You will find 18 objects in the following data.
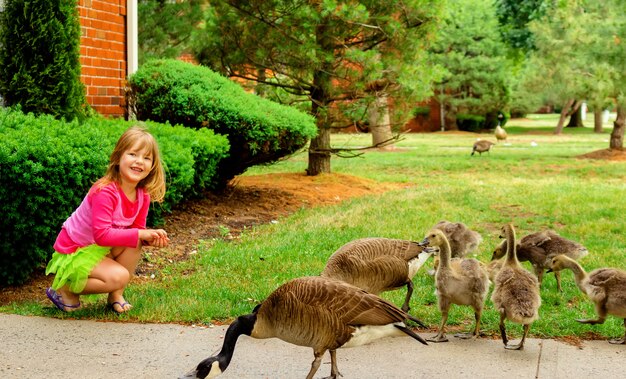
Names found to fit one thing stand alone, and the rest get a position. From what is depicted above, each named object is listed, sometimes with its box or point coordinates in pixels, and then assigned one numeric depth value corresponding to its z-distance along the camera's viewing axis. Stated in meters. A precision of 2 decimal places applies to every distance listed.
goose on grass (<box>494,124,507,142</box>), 28.59
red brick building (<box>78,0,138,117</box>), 10.55
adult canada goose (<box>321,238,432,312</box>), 5.62
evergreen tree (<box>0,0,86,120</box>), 8.54
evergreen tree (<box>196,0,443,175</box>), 12.85
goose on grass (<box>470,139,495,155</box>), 22.59
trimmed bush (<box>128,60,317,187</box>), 10.47
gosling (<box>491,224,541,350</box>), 5.21
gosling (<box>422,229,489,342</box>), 5.52
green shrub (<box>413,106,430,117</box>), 39.38
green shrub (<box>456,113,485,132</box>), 38.66
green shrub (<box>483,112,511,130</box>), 39.69
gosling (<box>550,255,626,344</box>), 5.49
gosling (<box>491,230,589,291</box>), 6.99
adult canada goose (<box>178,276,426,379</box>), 4.43
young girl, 5.82
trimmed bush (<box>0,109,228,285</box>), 6.32
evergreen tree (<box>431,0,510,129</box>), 36.22
